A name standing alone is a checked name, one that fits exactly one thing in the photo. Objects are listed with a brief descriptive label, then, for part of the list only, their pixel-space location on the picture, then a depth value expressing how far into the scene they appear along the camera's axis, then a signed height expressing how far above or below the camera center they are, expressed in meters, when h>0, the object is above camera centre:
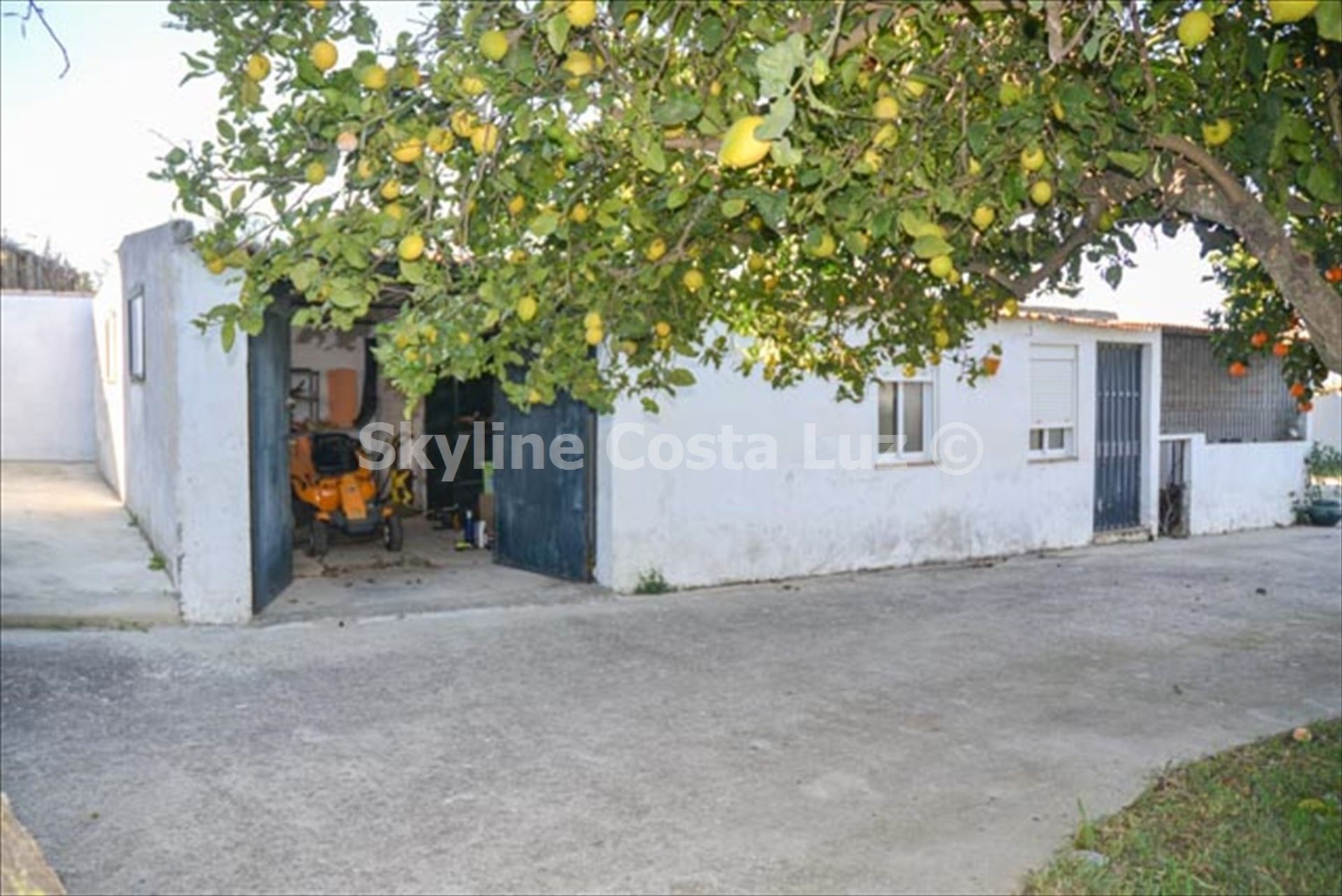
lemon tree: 2.43 +0.67
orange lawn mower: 10.84 -0.95
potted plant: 16.11 -1.42
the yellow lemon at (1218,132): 3.19 +0.82
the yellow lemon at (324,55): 2.46 +0.81
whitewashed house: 8.21 -0.66
